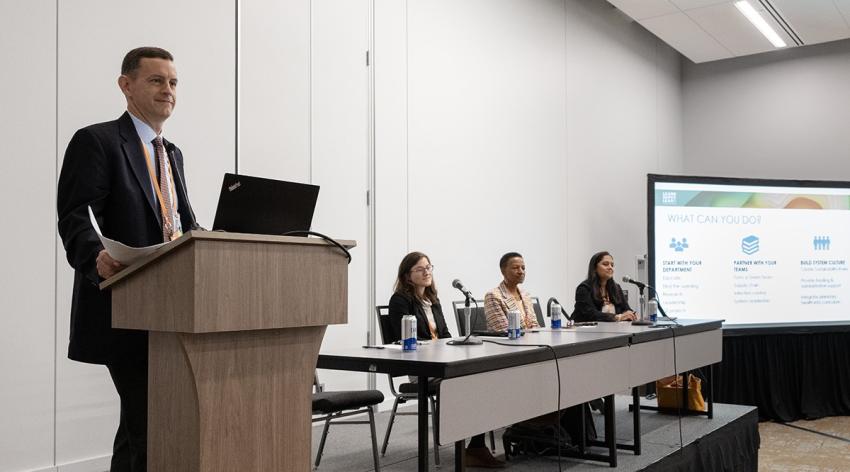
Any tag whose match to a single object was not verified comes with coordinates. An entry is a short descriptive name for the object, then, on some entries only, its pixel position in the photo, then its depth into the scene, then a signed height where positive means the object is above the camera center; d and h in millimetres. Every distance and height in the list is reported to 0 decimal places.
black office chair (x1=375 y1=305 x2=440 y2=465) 3926 -637
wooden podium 1529 -168
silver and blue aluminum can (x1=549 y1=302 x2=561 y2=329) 4340 -297
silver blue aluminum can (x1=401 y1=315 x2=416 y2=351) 3191 -301
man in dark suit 1724 +128
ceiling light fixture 7262 +2386
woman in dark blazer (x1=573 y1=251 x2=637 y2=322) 5605 -257
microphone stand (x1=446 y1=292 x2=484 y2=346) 3372 -357
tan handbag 5176 -893
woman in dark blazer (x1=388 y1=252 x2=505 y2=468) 4234 -212
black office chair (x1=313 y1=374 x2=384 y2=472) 3379 -631
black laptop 1679 +127
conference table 2699 -452
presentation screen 7004 +114
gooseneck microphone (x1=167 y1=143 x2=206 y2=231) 1977 +229
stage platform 3898 -1037
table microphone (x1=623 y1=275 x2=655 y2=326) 4598 -368
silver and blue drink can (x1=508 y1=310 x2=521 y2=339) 3686 -303
